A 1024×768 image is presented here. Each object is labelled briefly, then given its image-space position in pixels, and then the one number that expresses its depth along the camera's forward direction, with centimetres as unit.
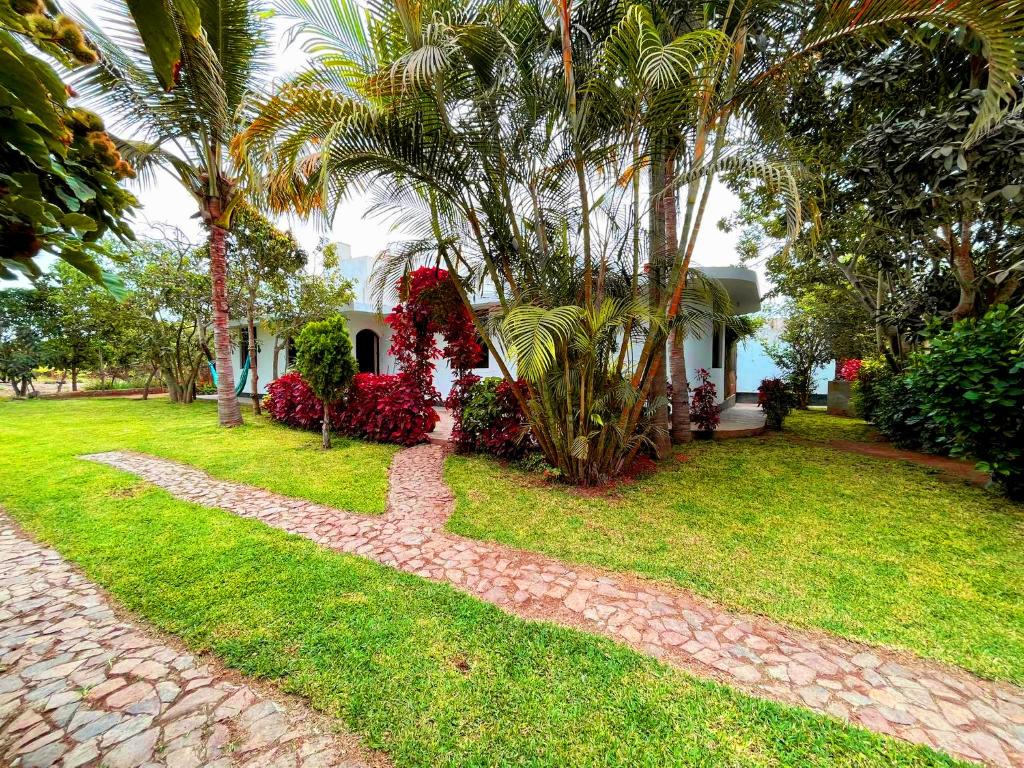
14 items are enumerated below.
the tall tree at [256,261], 949
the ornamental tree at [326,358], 623
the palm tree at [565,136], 331
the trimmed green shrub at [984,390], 384
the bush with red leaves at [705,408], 770
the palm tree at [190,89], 581
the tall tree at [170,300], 1071
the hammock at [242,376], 1327
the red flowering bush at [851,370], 1143
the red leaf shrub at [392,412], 700
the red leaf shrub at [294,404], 819
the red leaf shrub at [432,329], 616
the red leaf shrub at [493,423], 587
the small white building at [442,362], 825
